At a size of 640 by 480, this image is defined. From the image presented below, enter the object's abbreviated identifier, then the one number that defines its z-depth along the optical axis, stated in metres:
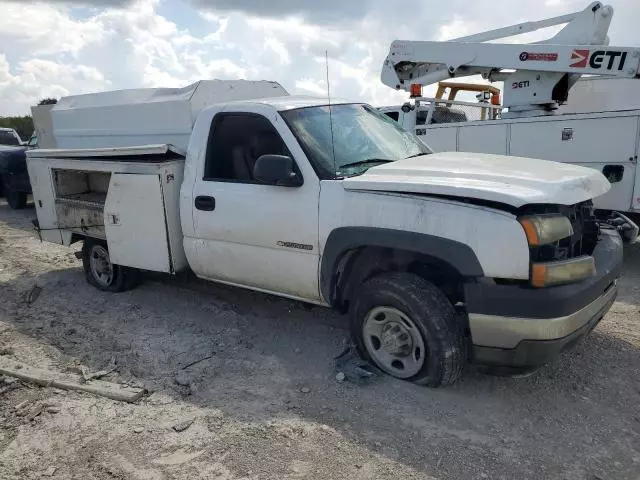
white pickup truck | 3.15
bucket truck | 6.76
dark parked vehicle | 12.76
